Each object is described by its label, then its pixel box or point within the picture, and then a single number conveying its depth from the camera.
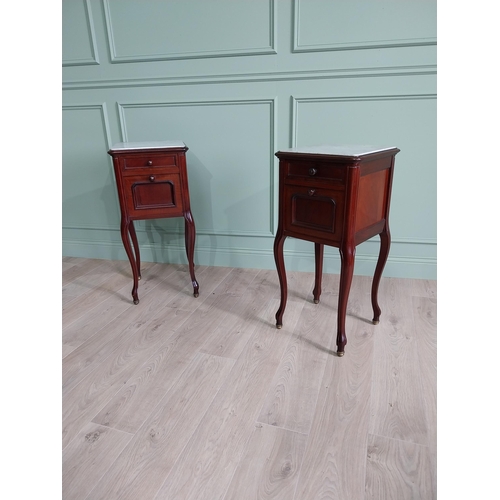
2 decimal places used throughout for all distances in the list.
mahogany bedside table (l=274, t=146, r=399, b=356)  1.46
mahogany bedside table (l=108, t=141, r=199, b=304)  1.97
